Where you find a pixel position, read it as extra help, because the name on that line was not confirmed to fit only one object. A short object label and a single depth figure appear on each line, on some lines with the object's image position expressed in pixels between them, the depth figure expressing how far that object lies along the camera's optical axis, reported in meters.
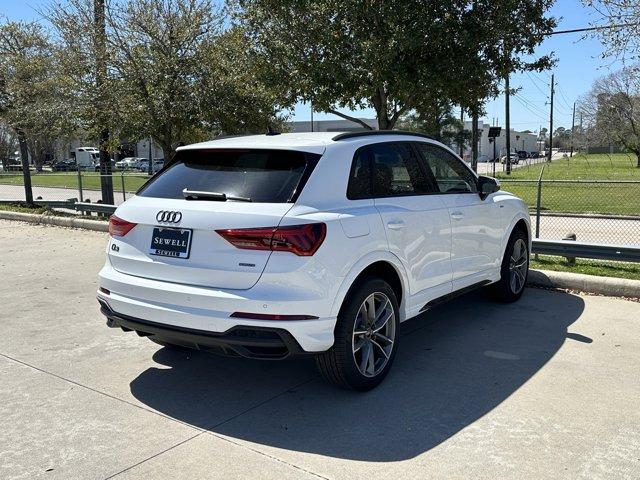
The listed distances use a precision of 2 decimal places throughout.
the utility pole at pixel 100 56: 11.97
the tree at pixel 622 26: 7.95
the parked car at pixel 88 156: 61.50
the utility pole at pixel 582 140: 77.70
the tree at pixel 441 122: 10.02
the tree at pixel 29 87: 12.74
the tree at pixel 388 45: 8.45
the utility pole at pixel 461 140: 39.44
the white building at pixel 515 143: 106.25
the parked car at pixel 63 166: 68.61
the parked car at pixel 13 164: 69.88
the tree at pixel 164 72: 11.63
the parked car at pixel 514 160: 70.38
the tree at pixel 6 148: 66.81
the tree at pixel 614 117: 51.09
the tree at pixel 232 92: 10.29
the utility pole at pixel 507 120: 40.93
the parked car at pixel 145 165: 52.62
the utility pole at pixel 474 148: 22.44
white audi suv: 3.74
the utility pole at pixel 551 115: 77.03
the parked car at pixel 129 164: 56.22
